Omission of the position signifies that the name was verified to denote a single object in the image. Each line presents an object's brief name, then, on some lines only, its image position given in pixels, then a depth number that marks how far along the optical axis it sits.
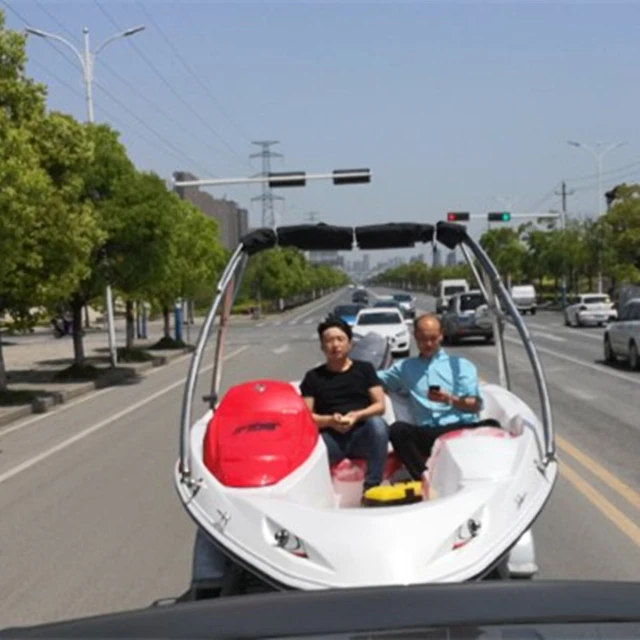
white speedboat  5.24
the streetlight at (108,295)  30.80
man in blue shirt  7.62
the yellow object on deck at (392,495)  6.70
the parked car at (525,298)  71.94
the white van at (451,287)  72.56
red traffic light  50.97
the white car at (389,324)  34.53
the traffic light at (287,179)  33.62
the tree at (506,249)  105.56
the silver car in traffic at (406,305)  63.25
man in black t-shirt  7.52
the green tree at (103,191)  26.86
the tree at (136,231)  26.92
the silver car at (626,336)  26.08
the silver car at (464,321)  38.88
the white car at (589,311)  53.03
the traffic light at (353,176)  33.75
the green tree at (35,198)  16.73
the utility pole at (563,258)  82.00
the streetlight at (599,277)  74.44
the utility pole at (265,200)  99.33
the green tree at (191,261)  32.17
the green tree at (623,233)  65.38
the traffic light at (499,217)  55.35
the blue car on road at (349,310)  42.22
